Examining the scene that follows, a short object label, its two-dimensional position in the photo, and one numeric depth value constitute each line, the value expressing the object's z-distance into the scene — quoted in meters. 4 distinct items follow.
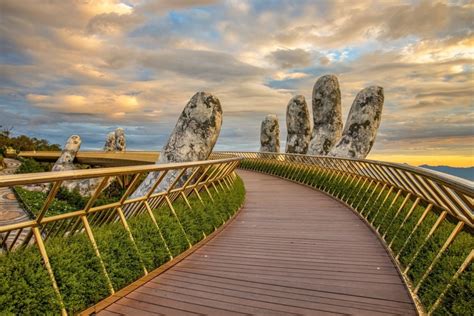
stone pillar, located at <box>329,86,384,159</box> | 19.67
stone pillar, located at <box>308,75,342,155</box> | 24.20
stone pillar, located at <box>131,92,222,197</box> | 11.25
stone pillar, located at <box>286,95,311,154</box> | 28.11
